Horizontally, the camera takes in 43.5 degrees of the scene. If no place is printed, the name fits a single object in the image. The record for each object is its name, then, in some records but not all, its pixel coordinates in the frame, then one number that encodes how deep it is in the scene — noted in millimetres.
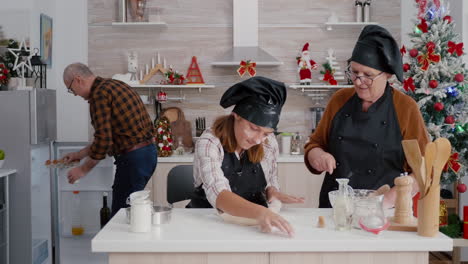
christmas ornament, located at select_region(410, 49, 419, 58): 4465
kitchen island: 1956
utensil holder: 2033
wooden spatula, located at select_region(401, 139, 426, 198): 2062
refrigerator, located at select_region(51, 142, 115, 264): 4805
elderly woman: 2533
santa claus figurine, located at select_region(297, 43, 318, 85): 5273
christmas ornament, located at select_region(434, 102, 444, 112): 4316
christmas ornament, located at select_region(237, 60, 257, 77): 5180
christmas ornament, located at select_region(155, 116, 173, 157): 4973
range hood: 5266
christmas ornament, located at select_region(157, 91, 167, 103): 5359
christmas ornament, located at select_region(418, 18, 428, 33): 4469
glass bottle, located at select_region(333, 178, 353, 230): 2096
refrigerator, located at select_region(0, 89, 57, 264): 4371
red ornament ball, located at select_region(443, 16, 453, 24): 4457
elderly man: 3777
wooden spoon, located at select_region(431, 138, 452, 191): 2039
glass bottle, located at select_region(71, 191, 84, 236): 5164
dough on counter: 2174
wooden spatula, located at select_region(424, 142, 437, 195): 2043
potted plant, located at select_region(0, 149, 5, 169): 4244
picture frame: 5066
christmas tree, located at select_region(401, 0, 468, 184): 4363
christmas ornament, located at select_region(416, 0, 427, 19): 4523
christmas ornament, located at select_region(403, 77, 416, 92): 4461
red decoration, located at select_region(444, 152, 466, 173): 4270
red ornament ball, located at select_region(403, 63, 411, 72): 4504
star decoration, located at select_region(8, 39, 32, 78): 4473
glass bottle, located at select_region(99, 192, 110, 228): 4688
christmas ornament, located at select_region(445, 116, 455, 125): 4336
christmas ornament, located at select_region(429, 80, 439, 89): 4359
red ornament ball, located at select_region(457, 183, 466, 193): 4375
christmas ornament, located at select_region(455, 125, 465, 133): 4348
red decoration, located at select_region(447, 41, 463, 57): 4387
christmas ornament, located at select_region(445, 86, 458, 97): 4375
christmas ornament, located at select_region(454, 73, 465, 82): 4320
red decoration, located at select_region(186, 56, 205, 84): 5352
